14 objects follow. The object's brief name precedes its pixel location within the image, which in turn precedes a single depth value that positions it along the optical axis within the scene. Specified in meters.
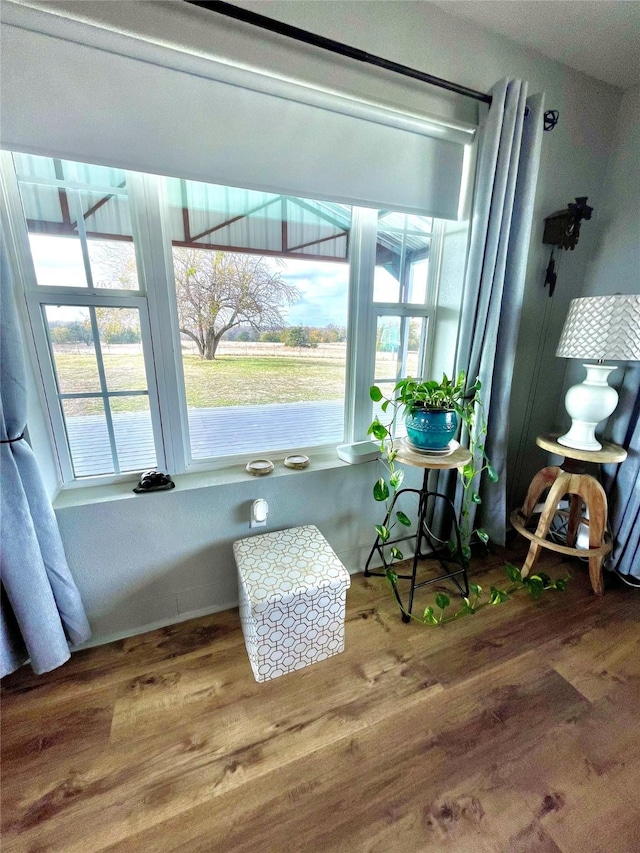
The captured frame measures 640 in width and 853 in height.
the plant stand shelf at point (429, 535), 1.32
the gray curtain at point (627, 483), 1.62
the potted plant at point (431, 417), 1.33
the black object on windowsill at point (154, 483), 1.31
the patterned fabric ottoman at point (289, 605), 1.17
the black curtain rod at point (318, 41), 0.95
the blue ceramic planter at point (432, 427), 1.33
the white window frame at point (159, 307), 1.13
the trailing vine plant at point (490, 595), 1.47
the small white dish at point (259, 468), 1.46
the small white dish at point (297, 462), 1.53
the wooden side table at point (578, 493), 1.53
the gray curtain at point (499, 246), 1.34
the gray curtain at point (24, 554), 0.96
